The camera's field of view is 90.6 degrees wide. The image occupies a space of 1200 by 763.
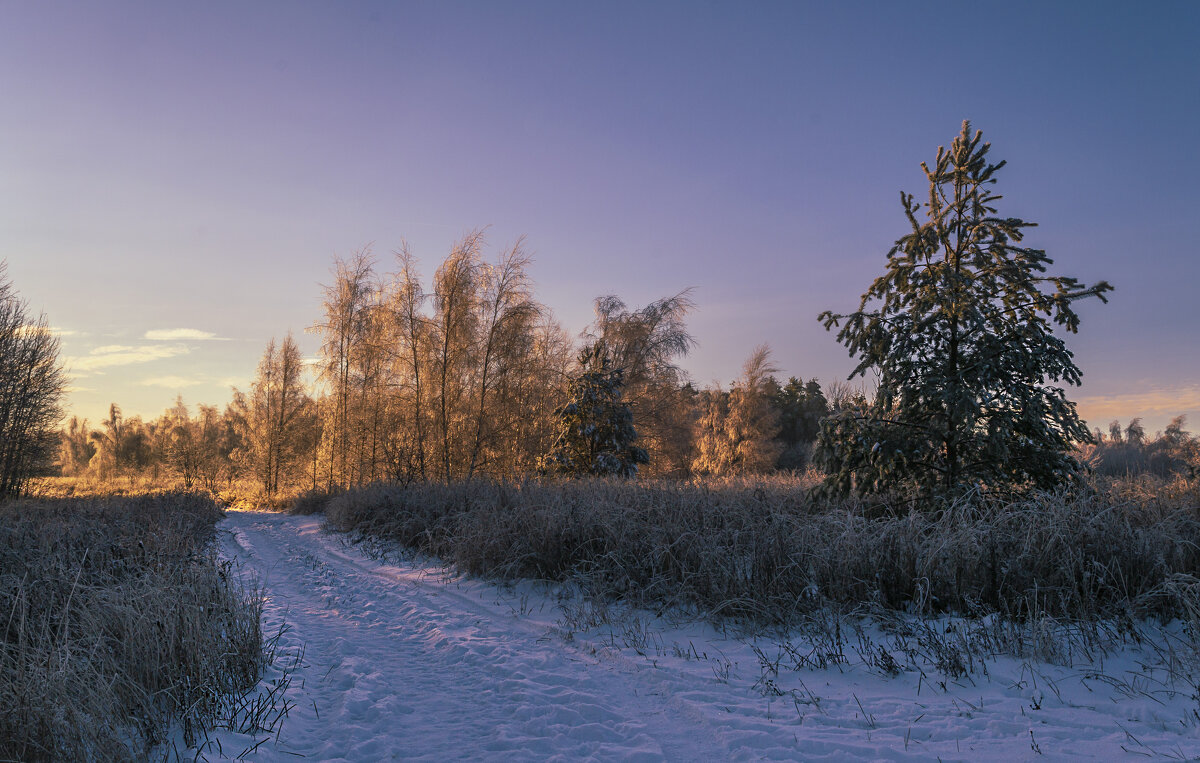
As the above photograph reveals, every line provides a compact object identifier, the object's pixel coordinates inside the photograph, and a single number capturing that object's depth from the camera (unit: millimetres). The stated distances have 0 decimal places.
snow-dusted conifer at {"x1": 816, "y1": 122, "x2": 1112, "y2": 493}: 6738
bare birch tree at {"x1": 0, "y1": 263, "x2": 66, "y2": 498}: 19609
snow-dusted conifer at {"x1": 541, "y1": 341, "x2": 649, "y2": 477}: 17938
